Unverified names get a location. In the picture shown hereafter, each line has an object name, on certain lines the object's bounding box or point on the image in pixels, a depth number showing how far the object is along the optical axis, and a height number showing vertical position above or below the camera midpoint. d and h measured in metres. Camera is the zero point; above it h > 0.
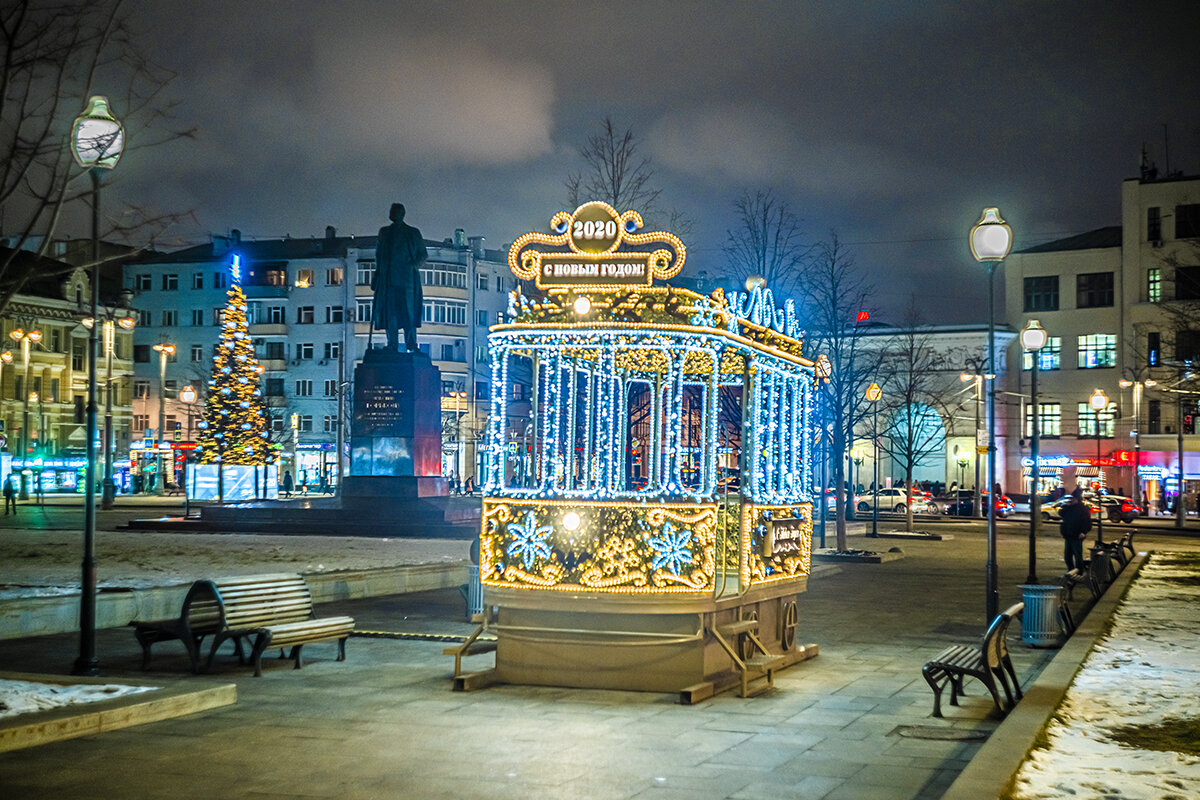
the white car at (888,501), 66.25 -1.90
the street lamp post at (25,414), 56.88 +2.37
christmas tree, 56.28 +2.27
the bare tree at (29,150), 11.24 +2.73
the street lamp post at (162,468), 66.94 -0.38
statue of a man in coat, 34.59 +4.72
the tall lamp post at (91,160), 12.13 +2.79
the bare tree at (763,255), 32.34 +5.06
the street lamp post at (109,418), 52.00 +1.83
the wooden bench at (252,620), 12.52 -1.54
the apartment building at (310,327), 89.75 +9.49
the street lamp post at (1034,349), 21.38 +2.05
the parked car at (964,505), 62.94 -2.06
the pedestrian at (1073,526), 25.89 -1.21
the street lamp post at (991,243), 15.35 +2.60
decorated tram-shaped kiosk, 12.08 -0.54
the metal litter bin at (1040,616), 15.89 -1.82
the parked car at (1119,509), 55.31 -1.92
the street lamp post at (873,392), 34.33 +1.90
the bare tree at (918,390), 72.25 +4.16
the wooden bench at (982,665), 10.81 -1.66
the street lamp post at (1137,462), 58.64 +0.09
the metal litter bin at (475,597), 16.92 -1.71
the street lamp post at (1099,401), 43.83 +2.08
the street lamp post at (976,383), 72.25 +4.57
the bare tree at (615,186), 28.66 +5.95
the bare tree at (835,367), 32.38 +2.54
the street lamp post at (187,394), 65.94 +3.35
